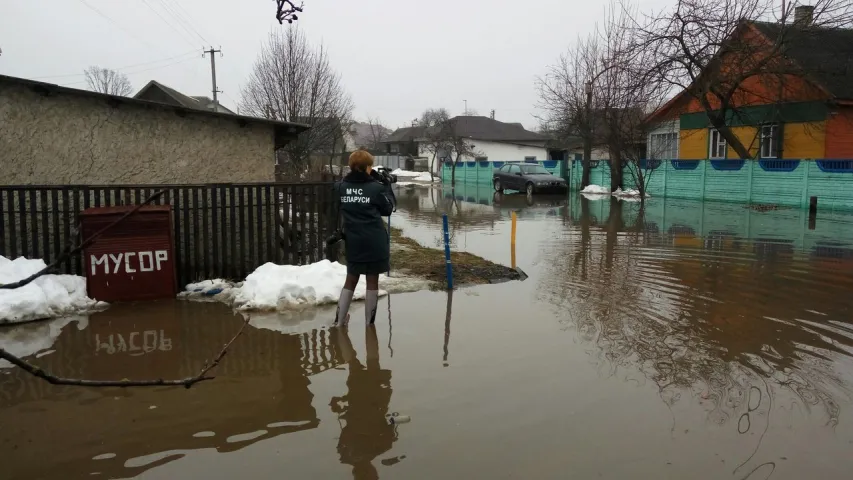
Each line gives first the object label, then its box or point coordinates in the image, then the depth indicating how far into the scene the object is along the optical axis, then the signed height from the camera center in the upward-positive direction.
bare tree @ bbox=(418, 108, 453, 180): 56.09 +4.11
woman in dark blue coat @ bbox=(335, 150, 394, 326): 5.98 -0.42
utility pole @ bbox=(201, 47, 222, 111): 48.53 +8.88
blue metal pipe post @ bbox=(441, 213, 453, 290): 7.87 -1.13
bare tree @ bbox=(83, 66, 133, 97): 62.88 +9.29
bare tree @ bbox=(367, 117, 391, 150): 86.50 +6.87
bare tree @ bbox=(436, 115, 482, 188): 52.84 +3.18
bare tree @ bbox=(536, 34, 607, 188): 31.86 +3.95
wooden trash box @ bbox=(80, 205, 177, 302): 6.68 -0.87
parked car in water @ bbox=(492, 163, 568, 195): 30.88 +0.02
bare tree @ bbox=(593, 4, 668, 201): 25.41 +3.48
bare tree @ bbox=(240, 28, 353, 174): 24.17 +3.39
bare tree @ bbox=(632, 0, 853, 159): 23.00 +4.96
